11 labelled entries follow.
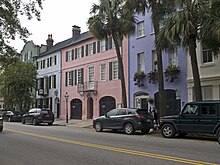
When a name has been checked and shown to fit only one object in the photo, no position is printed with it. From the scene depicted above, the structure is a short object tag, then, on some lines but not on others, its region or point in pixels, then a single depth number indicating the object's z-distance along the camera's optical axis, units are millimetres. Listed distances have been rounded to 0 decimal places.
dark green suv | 14094
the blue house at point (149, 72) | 24031
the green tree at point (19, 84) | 39594
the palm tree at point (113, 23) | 22891
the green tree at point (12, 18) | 14922
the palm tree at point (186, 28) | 16344
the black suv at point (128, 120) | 18297
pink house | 30812
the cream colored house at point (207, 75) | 21391
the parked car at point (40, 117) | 28627
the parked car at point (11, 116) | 36531
